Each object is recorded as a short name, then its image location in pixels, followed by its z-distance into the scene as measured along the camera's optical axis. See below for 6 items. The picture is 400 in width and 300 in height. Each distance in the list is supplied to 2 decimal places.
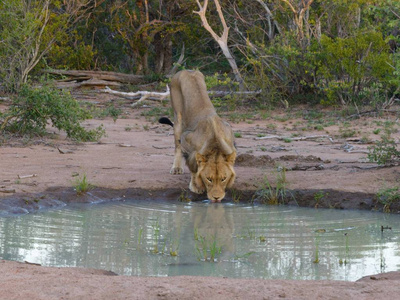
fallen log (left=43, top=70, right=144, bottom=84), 48.53
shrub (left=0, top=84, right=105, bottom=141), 26.36
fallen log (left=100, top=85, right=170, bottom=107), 41.75
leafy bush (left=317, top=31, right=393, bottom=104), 36.81
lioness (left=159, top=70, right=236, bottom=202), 16.05
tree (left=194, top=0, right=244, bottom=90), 41.00
